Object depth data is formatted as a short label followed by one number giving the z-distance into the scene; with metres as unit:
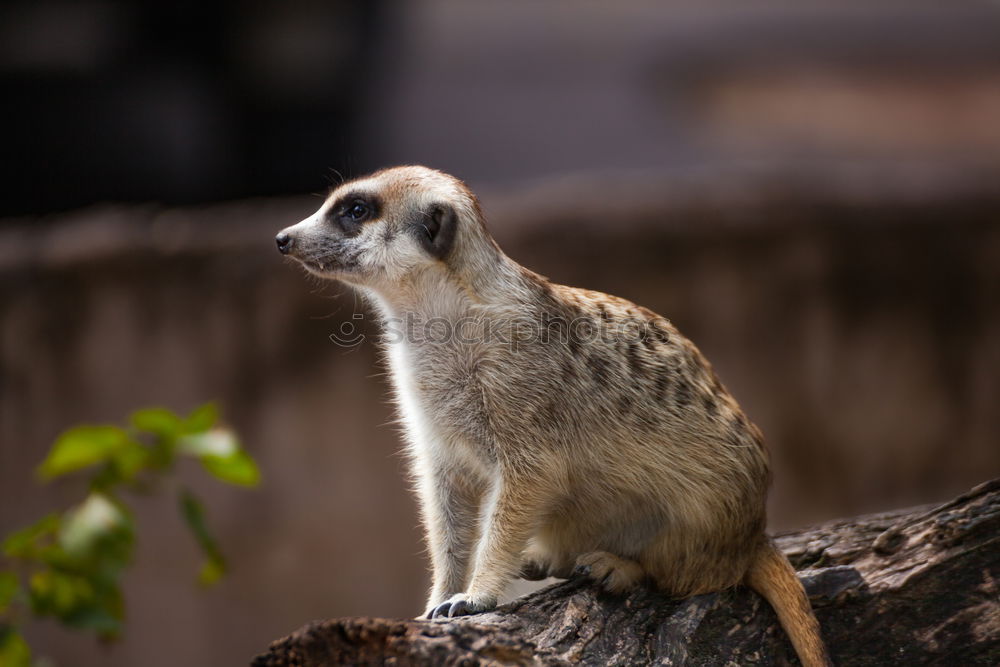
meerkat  4.41
